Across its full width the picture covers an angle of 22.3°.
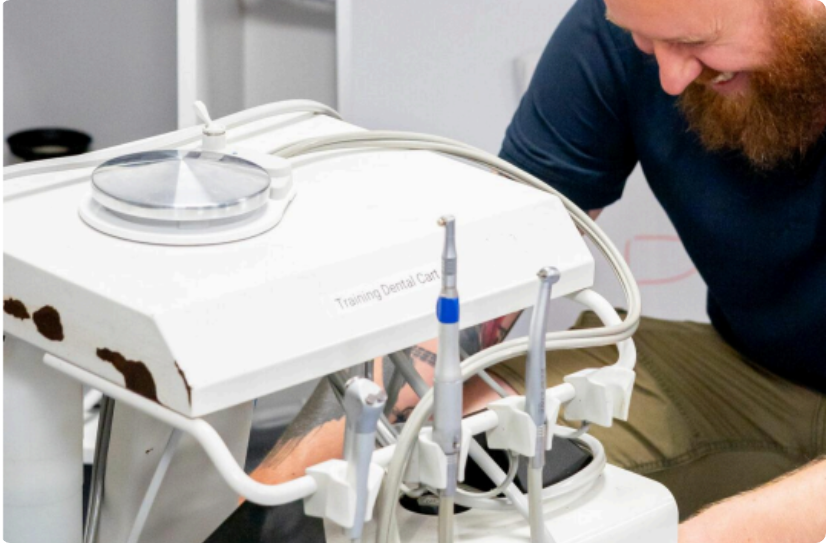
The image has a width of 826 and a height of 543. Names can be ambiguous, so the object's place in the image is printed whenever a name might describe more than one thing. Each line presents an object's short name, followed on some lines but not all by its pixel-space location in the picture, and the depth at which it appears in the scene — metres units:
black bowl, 3.52
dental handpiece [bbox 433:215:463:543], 1.23
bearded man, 1.78
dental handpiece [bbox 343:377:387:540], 1.23
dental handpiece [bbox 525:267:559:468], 1.26
